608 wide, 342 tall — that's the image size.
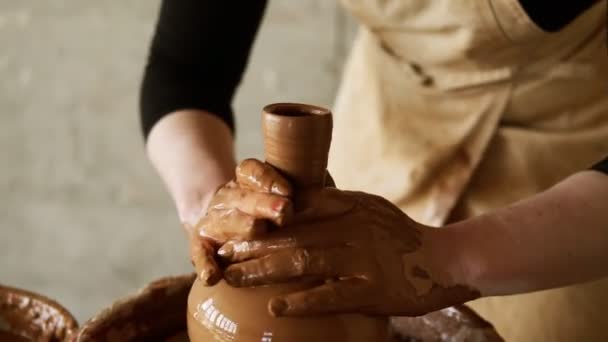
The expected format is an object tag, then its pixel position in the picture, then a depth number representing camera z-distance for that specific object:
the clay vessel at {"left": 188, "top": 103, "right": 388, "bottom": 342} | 0.73
